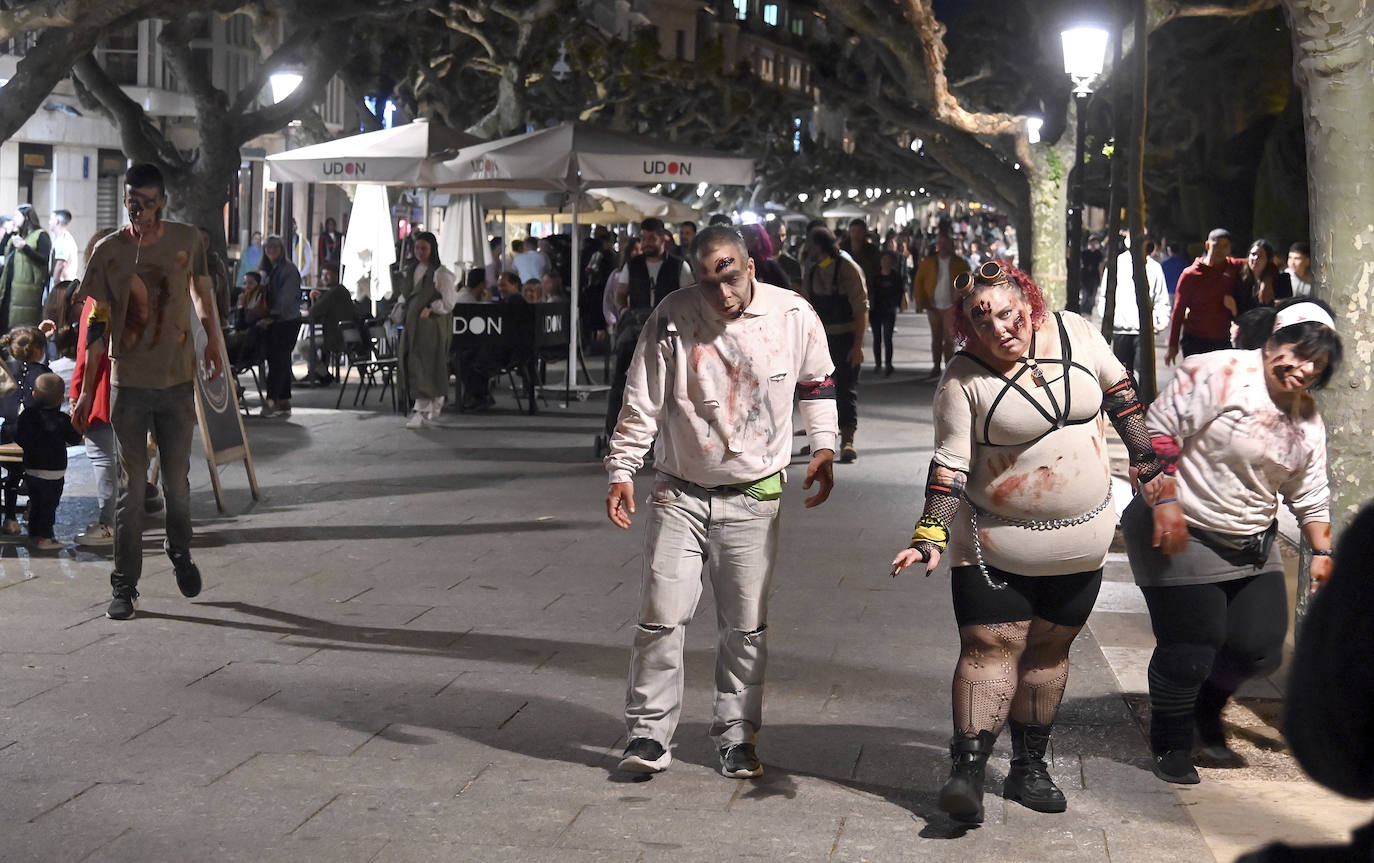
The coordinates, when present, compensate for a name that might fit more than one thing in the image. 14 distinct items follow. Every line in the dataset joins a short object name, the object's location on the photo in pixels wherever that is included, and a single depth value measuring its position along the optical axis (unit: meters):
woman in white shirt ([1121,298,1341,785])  5.50
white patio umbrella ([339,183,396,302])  21.25
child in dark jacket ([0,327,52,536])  9.66
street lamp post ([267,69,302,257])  23.28
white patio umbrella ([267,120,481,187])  17.11
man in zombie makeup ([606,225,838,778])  5.45
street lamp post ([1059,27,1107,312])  14.64
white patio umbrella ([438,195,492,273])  22.11
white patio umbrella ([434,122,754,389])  16.42
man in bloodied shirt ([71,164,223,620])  7.64
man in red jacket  14.30
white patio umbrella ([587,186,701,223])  27.97
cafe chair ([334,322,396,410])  17.39
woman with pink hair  4.96
